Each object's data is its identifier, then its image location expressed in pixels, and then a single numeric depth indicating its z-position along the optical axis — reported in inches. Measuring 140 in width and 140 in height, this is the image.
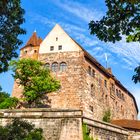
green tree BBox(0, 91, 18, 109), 1635.1
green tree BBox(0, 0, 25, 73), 552.6
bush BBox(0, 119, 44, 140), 738.8
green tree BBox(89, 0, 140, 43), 381.4
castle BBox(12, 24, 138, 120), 1736.0
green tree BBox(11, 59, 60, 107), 1610.5
